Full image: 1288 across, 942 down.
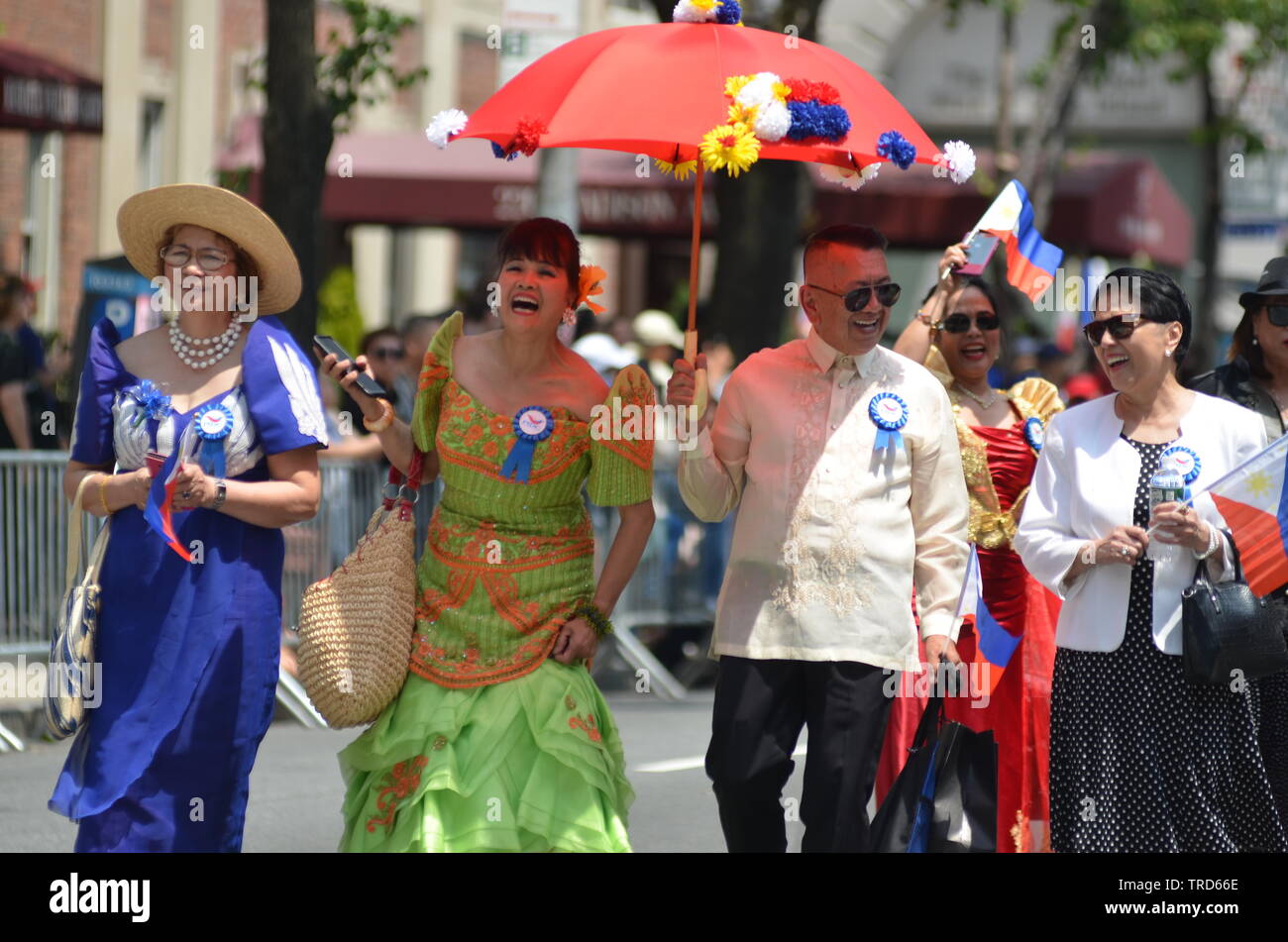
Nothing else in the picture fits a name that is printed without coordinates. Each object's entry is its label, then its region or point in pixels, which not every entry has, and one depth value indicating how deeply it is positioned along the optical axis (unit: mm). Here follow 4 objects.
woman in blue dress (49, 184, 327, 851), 10266
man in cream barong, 10805
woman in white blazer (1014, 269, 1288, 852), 10477
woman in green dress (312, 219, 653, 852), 10555
